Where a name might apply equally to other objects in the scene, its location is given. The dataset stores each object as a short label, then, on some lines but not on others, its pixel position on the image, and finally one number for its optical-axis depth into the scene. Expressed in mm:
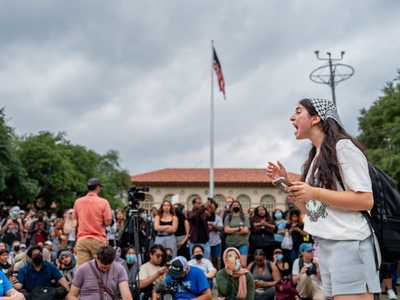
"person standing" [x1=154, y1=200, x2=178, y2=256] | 10133
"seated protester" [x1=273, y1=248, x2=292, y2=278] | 10257
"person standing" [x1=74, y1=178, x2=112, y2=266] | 7555
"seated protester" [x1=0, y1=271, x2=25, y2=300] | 5471
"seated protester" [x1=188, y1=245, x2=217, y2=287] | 9617
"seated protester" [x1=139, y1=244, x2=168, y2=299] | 8602
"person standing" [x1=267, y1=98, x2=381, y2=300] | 2279
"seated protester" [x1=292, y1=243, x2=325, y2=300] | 9227
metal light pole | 17891
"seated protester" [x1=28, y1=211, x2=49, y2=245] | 12529
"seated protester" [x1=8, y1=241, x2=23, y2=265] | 10538
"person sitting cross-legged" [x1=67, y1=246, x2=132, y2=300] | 6680
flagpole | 24456
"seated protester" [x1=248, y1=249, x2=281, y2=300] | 9672
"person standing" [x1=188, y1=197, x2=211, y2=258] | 10418
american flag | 25016
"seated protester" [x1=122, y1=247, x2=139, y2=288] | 8627
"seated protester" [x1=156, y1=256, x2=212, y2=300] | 7484
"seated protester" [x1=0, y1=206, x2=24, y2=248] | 12453
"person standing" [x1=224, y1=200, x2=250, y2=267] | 10586
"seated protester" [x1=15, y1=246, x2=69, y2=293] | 8585
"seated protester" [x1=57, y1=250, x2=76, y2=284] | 9875
